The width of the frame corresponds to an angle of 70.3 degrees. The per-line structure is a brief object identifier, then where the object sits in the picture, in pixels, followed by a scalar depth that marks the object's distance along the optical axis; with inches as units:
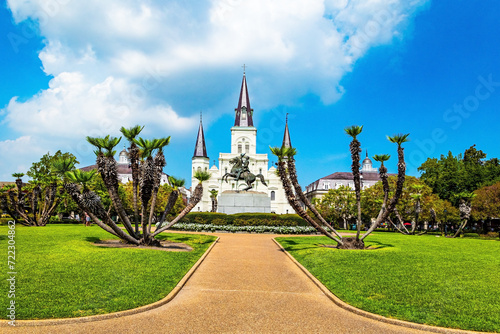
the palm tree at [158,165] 647.9
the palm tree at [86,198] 553.9
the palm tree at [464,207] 1167.0
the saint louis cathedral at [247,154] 3503.9
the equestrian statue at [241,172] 1366.9
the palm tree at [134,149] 597.3
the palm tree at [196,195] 709.3
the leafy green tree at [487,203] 1372.3
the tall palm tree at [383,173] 693.9
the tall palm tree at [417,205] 1315.0
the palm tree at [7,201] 1214.3
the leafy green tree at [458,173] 1782.7
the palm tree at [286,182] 629.6
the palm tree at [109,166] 579.8
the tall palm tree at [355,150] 648.4
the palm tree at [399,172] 663.1
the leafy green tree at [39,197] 1244.5
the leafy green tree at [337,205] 1975.9
